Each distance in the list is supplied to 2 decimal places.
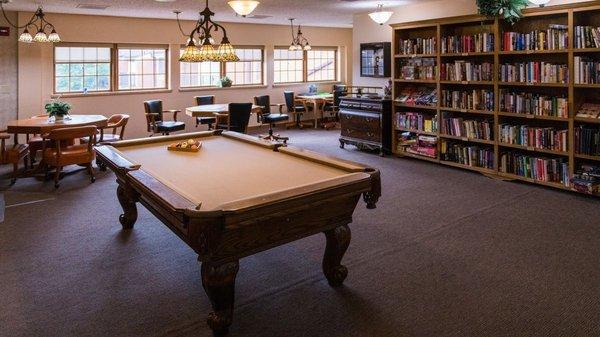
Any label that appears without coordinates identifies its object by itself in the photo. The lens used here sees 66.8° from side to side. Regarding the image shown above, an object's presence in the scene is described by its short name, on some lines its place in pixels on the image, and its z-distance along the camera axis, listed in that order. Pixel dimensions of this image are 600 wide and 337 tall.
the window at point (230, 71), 10.21
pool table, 2.29
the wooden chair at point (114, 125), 6.90
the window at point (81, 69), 8.59
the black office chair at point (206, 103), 9.22
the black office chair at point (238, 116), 7.95
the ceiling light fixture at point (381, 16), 7.05
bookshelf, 5.07
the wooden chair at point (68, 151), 5.71
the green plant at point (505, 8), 5.41
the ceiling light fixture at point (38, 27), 6.55
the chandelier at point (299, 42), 10.18
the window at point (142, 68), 9.29
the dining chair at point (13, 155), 5.77
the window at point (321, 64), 12.17
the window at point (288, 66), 11.51
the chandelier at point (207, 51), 3.69
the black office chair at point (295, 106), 11.12
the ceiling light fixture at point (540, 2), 5.26
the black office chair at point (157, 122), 8.15
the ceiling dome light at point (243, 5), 4.83
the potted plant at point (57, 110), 6.54
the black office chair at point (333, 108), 10.56
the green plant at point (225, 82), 10.09
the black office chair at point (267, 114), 9.86
